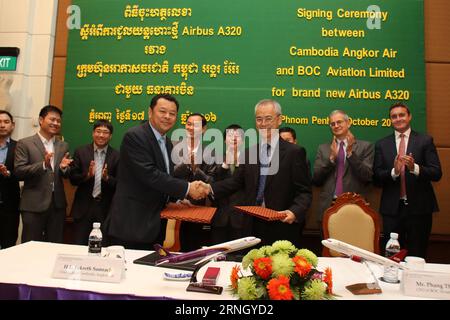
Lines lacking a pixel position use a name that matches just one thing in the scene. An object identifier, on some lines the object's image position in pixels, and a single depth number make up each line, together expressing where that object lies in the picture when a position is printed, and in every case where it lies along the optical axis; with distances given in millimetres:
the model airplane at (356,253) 1409
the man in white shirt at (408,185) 2955
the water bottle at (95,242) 1706
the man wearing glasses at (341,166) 3150
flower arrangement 1140
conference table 1300
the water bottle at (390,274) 1555
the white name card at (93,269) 1402
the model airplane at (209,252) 1485
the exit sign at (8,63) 4055
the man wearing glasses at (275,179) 2459
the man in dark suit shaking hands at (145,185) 2205
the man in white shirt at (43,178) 3145
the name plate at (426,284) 1335
